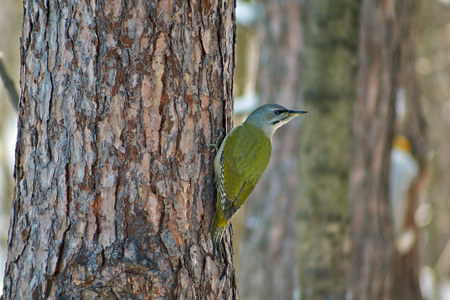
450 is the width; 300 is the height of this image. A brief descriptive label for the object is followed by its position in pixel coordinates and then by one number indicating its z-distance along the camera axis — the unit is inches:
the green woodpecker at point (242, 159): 230.1
